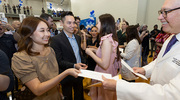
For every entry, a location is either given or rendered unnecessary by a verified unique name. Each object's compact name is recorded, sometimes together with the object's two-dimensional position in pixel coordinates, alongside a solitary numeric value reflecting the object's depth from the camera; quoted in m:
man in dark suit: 1.67
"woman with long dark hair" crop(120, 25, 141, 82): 2.32
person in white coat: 0.71
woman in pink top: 1.47
